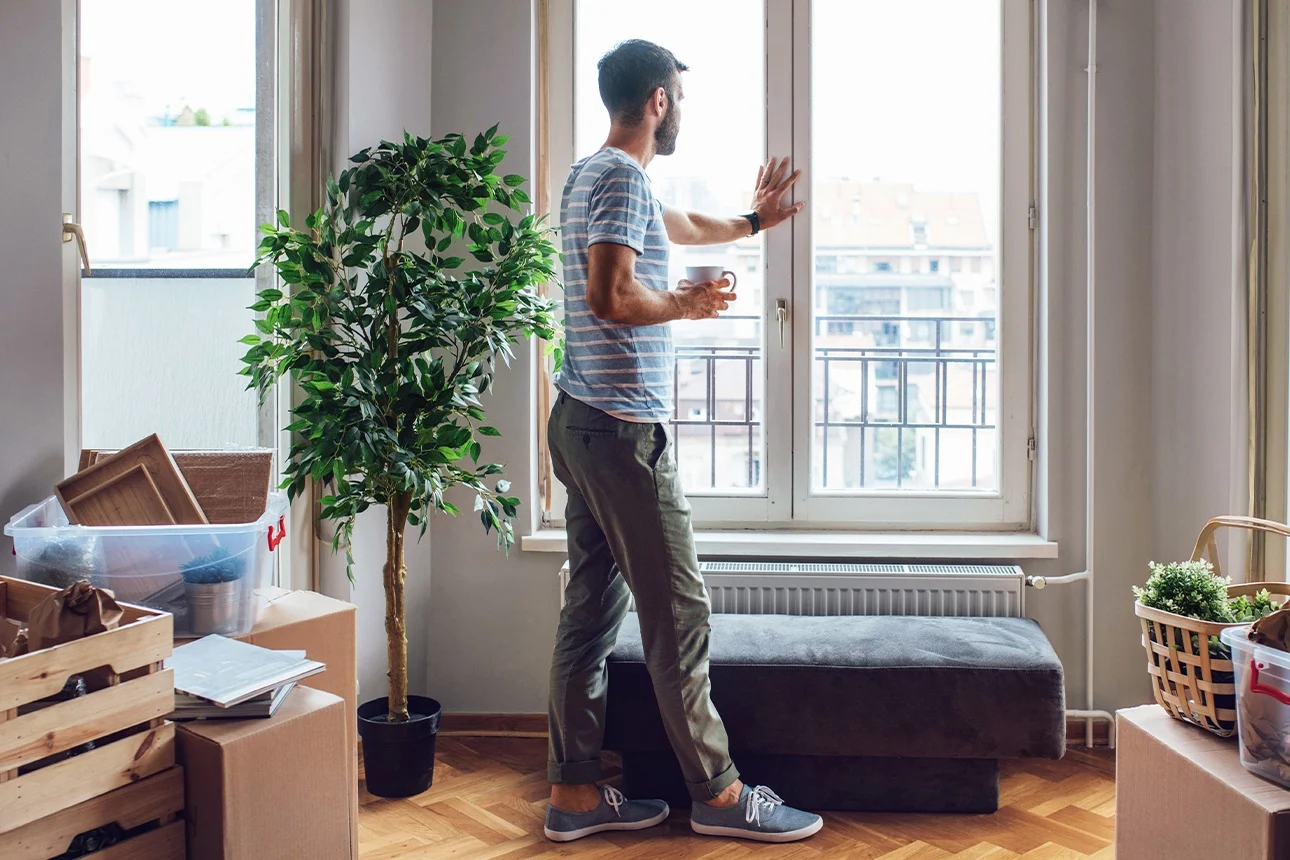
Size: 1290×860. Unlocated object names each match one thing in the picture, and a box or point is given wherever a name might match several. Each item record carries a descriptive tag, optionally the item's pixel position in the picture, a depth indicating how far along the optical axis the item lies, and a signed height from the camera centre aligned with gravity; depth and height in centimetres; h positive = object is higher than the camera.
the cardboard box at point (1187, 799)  141 -50
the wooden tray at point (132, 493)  178 -11
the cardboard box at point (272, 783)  143 -48
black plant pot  251 -74
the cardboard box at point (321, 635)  189 -36
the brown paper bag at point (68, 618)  138 -24
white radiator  277 -41
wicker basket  158 -35
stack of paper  148 -35
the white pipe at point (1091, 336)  277 +24
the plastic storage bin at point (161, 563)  169 -22
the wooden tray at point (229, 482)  194 -10
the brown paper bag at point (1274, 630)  146 -26
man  214 -11
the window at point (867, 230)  293 +53
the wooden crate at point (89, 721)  126 -36
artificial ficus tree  226 +21
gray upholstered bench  232 -61
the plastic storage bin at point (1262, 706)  142 -36
